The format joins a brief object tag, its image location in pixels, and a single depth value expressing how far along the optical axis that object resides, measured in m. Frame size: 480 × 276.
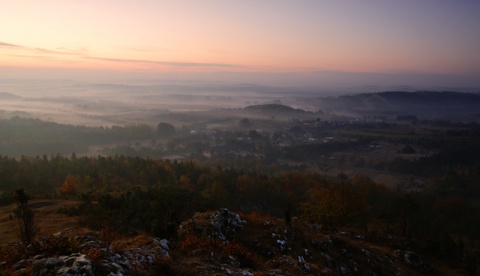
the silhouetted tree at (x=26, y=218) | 13.17
